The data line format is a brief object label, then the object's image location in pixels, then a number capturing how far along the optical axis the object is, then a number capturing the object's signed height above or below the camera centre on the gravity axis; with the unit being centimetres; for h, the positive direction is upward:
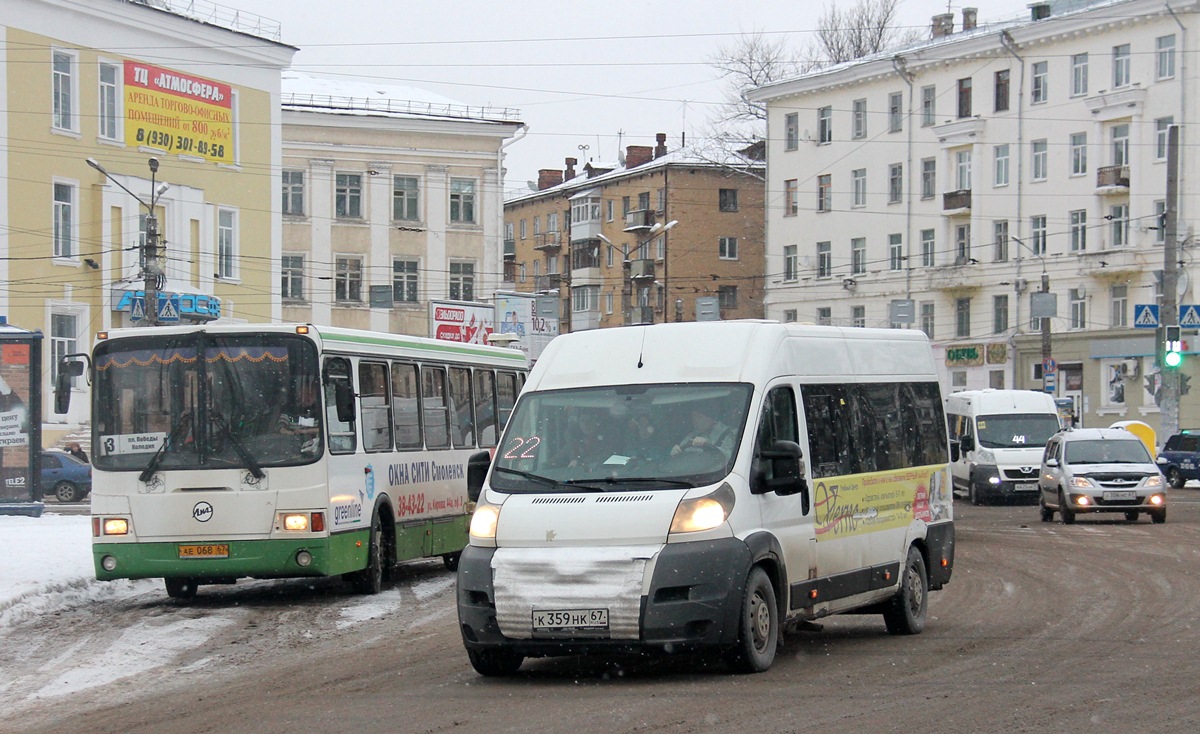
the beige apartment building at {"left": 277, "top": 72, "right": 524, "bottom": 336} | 6550 +627
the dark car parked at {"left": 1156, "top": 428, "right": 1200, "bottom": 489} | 4378 -281
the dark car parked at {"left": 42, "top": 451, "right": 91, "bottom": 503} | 4022 -303
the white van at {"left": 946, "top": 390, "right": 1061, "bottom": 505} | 3706 -199
